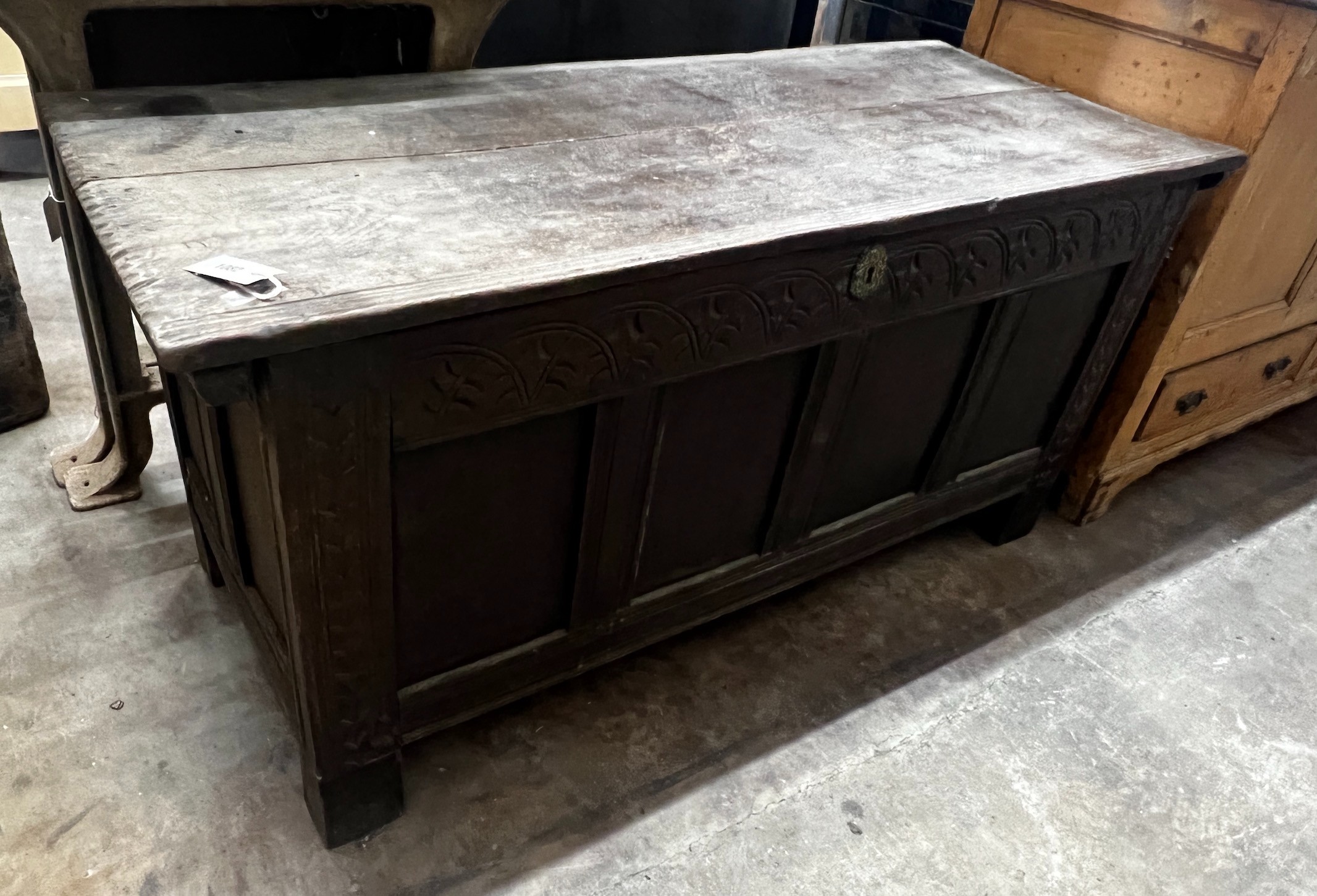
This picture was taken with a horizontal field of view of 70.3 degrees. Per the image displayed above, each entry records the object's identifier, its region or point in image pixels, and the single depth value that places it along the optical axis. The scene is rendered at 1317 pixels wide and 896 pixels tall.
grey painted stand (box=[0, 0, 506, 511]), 1.23
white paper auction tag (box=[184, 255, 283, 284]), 0.86
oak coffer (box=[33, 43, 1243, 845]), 0.95
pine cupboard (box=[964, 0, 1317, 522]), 1.57
